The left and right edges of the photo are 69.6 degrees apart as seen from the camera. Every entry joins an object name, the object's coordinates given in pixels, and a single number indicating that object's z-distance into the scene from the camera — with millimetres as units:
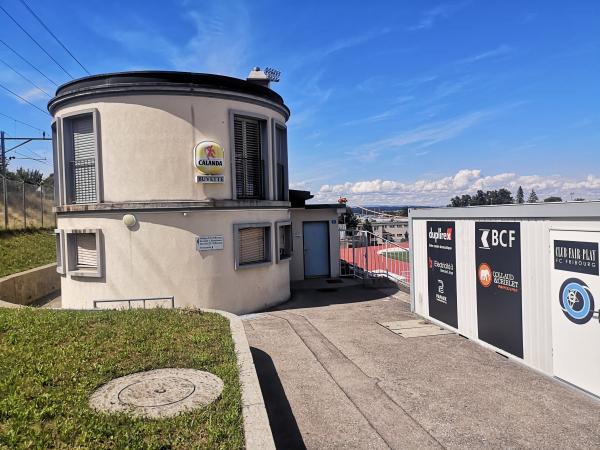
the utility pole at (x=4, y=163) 20762
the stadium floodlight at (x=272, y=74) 16014
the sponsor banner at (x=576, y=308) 5656
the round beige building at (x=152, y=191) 10695
